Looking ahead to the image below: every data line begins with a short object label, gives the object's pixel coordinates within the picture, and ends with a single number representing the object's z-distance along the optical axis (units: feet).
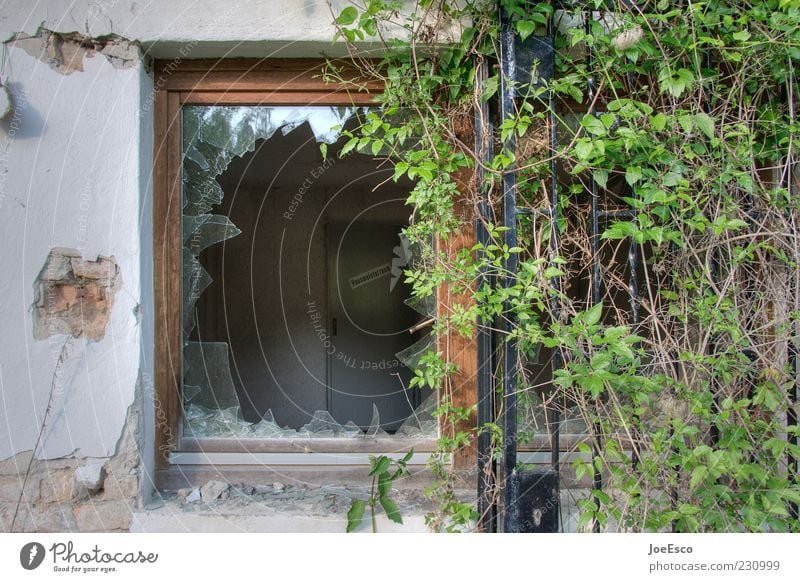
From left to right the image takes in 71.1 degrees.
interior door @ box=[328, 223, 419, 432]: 13.76
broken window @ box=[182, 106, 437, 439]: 7.63
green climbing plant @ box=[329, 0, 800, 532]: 5.70
